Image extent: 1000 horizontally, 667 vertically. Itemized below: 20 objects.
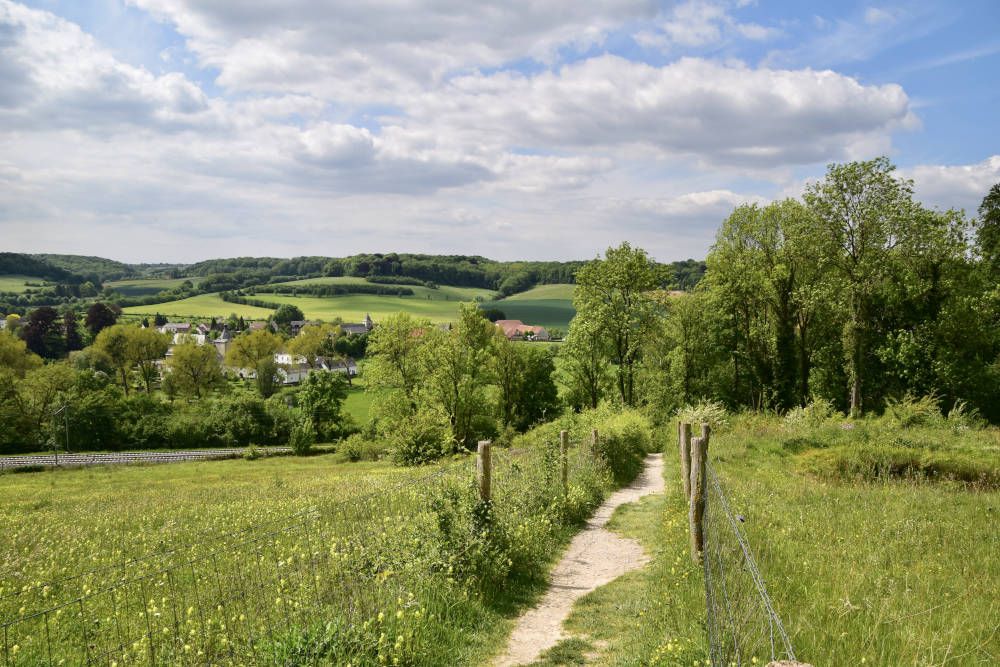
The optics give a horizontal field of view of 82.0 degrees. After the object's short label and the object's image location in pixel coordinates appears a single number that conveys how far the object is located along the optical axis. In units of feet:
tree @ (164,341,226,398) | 282.15
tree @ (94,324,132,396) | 298.97
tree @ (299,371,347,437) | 224.33
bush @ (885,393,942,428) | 76.13
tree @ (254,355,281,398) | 303.07
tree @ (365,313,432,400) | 164.86
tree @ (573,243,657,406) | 118.73
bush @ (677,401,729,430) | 87.66
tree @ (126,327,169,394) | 300.61
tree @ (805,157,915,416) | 85.15
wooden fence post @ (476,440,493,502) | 30.22
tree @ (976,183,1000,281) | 114.21
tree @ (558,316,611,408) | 125.15
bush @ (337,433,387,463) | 172.96
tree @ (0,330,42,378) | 250.37
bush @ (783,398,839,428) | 78.95
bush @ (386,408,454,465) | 129.90
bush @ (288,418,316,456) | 200.85
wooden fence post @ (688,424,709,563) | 25.75
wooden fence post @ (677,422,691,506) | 36.01
